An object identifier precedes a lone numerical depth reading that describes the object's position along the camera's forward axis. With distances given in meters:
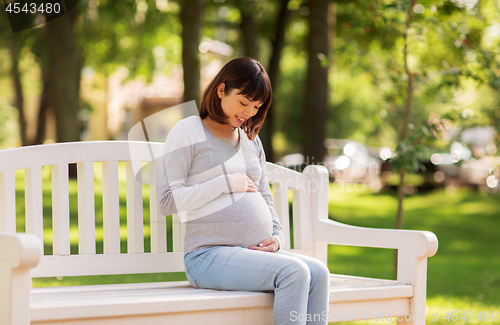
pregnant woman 4.76
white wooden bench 4.58
